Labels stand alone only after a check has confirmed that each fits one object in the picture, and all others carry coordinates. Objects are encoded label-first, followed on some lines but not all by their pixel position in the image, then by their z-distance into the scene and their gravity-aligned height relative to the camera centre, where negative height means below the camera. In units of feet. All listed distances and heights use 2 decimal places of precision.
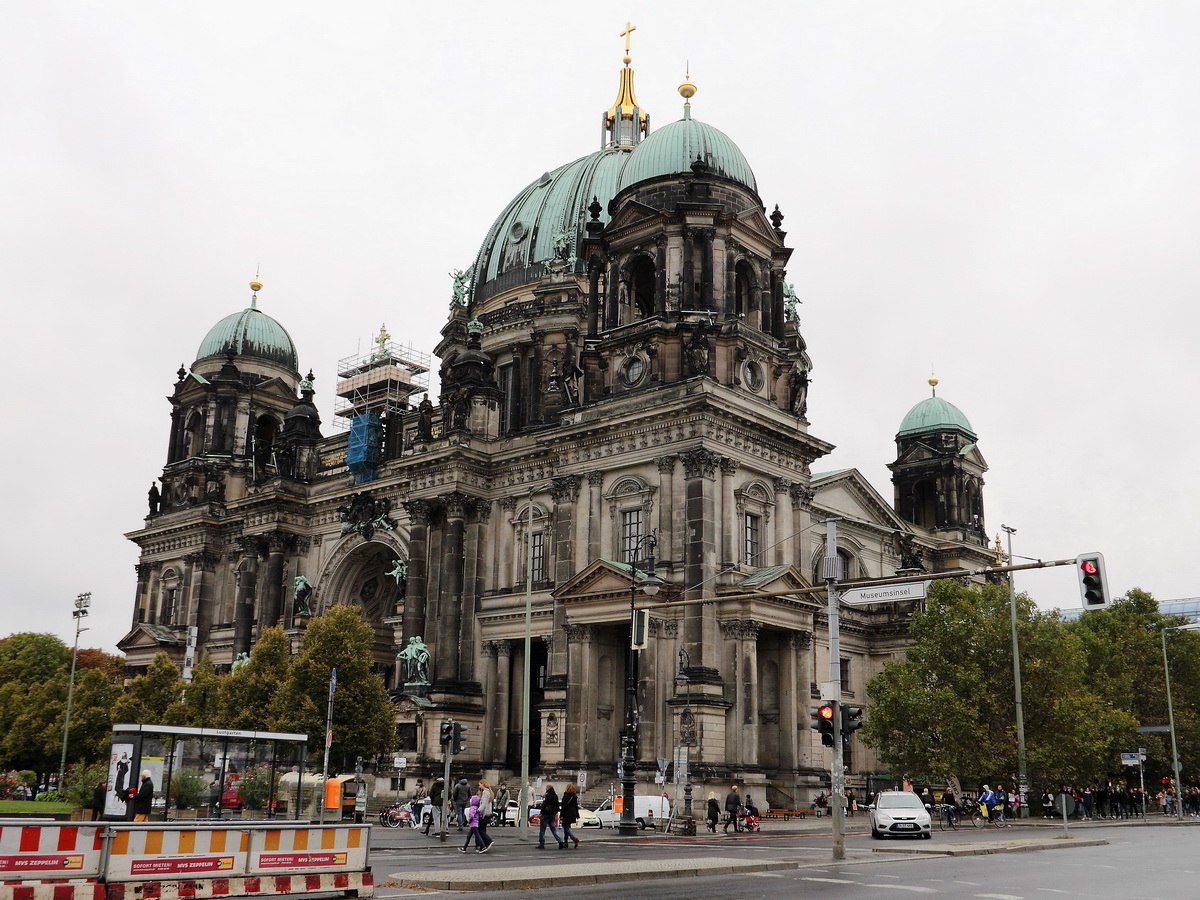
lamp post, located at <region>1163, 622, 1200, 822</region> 195.11 -2.84
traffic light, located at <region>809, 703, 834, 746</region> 86.99 +1.35
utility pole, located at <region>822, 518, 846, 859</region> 85.92 +3.80
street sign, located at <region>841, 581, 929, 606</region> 83.80 +10.56
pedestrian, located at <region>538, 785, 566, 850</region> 102.37 -6.33
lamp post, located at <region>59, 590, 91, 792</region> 196.85 +8.79
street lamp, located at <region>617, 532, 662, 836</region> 119.96 -1.94
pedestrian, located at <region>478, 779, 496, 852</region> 97.55 -6.27
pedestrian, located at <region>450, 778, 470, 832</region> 117.08 -6.04
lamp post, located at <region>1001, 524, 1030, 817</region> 154.20 +4.60
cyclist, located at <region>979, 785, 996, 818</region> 159.02 -7.35
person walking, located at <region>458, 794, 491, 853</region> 97.50 -7.47
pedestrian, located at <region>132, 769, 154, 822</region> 76.07 -4.37
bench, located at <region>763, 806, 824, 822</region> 153.77 -9.25
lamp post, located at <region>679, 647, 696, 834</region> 132.05 -0.07
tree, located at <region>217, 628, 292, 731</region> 180.34 +7.68
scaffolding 256.93 +77.53
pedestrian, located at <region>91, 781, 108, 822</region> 92.55 -5.41
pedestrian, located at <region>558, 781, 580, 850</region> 104.78 -6.49
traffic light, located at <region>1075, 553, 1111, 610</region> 77.56 +10.88
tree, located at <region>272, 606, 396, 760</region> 166.40 +6.00
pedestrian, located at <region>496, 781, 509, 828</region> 151.12 -8.92
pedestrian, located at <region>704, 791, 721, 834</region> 134.10 -8.26
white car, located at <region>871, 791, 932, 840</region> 120.06 -7.47
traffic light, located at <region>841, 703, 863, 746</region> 88.38 +1.62
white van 135.33 -8.36
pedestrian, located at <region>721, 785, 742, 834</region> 130.52 -7.11
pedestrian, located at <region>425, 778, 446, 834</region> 151.35 -8.34
